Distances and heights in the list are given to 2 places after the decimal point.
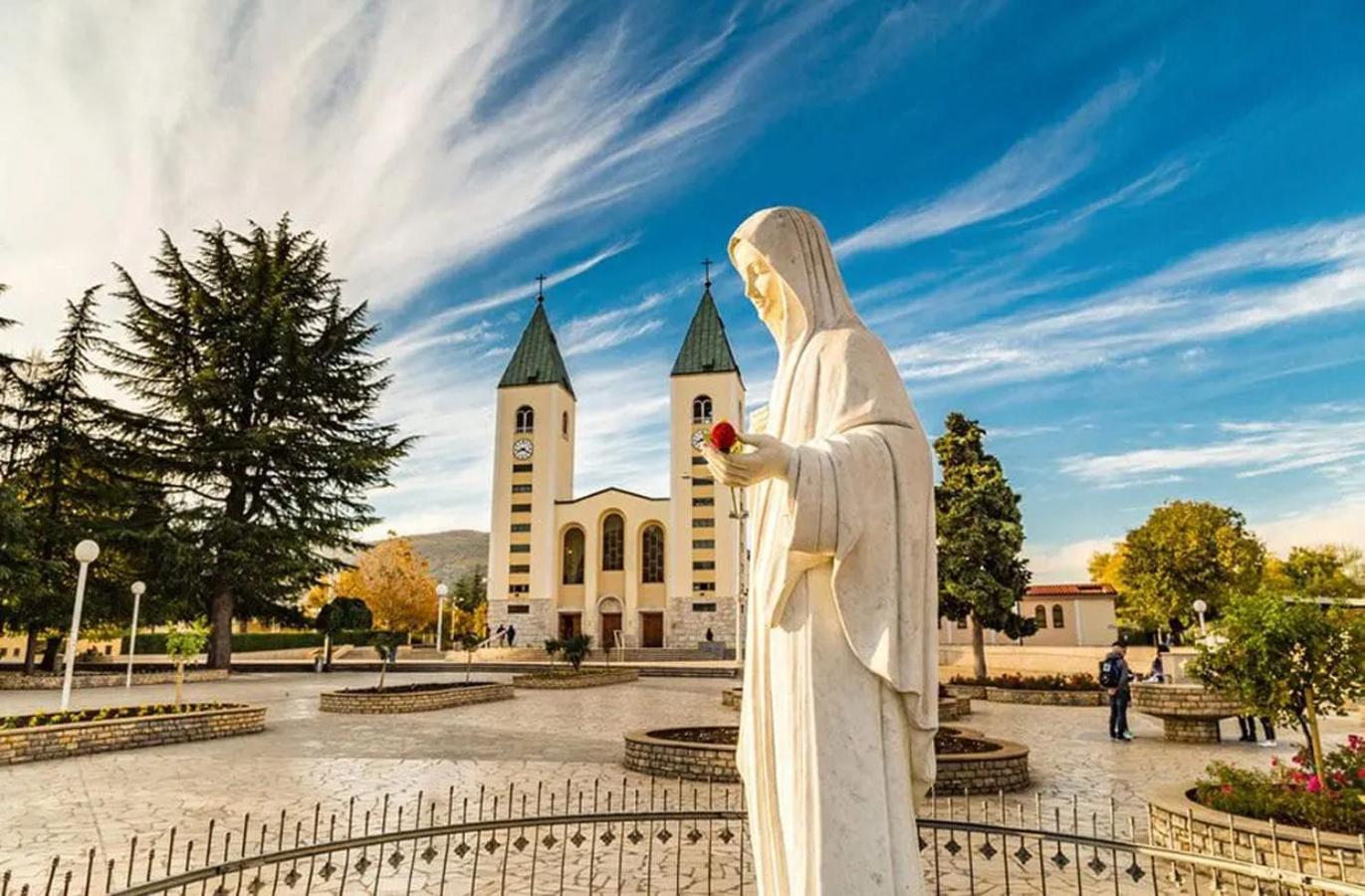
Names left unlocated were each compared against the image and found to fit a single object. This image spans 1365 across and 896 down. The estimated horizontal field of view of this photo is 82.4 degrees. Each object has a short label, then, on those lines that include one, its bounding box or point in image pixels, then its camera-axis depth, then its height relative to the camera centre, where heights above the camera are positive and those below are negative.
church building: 47.56 +4.01
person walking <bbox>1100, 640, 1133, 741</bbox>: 13.13 -1.48
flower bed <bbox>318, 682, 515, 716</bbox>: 16.89 -2.23
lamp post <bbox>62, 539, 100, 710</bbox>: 12.26 +0.58
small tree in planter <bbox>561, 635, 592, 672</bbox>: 26.97 -1.81
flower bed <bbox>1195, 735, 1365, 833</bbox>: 5.71 -1.51
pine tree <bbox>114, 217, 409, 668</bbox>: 26.83 +6.47
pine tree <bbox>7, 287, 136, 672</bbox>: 24.56 +4.42
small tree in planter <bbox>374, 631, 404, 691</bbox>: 18.98 -1.12
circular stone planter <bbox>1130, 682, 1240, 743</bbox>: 13.20 -2.05
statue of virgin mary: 2.20 -0.12
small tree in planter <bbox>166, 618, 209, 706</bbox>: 15.58 -0.90
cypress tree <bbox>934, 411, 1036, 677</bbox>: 23.30 +1.27
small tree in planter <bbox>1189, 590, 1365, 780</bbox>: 6.59 -0.54
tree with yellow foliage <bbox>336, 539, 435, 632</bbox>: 49.97 +0.70
